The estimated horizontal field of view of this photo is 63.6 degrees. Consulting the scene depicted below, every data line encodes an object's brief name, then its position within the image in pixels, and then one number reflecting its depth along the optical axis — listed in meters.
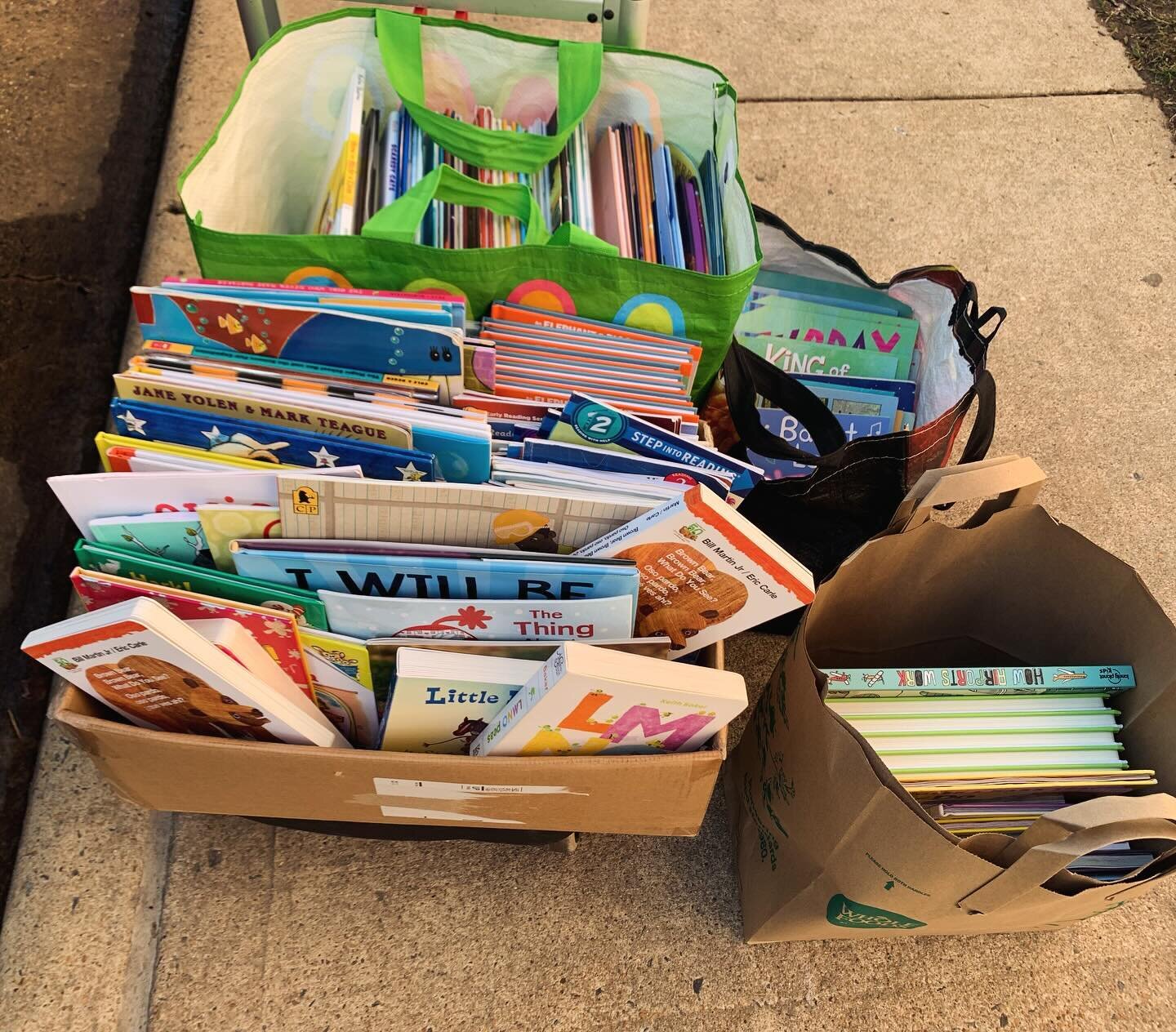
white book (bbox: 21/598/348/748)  0.93
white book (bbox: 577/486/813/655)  1.06
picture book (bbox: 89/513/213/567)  1.07
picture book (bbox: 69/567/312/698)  1.02
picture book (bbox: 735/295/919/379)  1.70
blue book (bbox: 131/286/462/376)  1.18
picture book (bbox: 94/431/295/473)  1.11
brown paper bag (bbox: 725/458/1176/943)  1.04
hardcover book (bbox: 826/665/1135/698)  1.26
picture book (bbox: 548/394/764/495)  1.21
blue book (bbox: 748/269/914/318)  1.73
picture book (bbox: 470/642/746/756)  0.95
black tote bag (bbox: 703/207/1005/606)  1.47
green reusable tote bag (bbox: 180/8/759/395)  1.29
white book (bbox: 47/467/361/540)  1.05
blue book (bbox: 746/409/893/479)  1.66
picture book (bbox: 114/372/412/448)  1.12
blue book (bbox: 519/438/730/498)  1.22
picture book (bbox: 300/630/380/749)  1.09
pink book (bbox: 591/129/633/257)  1.49
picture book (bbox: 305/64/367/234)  1.39
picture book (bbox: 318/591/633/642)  1.08
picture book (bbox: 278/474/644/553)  1.06
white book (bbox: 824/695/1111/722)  1.29
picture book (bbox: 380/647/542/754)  1.03
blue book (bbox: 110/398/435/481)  1.13
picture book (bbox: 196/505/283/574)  1.07
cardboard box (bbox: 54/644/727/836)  1.05
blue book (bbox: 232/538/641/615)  1.07
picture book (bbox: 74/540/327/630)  1.06
